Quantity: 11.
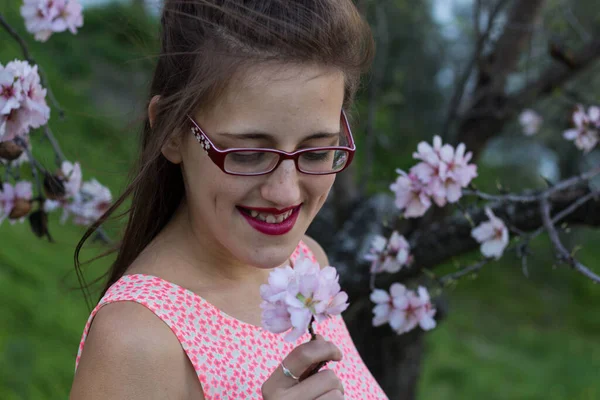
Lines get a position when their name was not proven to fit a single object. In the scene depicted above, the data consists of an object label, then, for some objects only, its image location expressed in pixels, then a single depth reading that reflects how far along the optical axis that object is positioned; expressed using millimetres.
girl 1266
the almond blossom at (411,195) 1630
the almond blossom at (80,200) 1615
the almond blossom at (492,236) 1683
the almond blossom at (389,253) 1700
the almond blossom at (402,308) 1655
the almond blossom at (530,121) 2623
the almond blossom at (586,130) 1827
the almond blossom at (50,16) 1578
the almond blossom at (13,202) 1562
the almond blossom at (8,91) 1407
